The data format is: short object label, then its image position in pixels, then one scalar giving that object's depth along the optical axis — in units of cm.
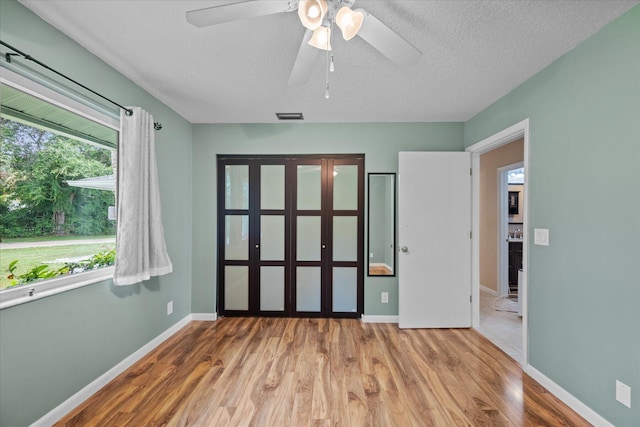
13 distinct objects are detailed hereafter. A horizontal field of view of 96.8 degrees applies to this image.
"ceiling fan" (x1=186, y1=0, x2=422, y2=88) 125
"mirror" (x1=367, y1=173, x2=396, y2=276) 356
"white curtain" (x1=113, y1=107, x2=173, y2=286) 225
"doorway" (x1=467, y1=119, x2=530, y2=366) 245
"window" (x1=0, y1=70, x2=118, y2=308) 159
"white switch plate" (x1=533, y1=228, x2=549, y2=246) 221
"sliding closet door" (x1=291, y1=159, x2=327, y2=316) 362
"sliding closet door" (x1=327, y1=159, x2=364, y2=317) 360
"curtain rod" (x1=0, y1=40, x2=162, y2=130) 152
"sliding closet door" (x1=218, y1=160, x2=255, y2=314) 365
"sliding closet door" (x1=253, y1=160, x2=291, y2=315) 363
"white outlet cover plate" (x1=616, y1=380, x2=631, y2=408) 161
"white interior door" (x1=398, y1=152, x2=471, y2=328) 334
